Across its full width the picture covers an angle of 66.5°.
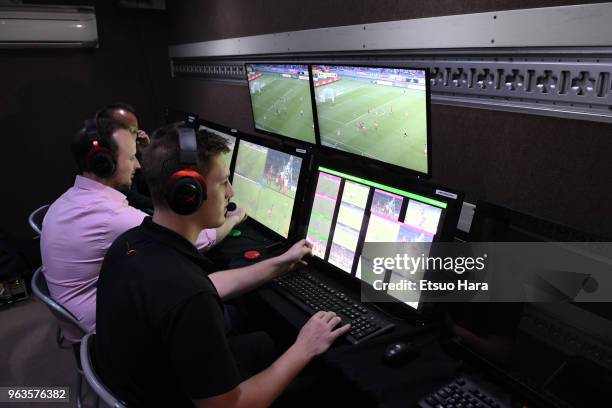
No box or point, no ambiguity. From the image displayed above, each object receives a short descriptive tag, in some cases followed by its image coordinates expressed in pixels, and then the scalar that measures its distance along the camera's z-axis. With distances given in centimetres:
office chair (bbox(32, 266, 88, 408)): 144
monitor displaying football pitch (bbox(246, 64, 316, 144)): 187
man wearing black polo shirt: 100
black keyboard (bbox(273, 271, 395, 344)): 128
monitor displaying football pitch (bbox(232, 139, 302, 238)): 183
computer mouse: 113
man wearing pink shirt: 167
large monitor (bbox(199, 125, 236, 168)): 221
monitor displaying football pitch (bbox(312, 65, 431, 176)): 137
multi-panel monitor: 129
